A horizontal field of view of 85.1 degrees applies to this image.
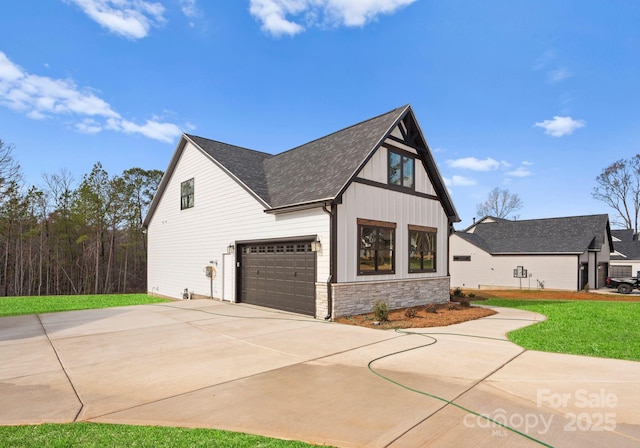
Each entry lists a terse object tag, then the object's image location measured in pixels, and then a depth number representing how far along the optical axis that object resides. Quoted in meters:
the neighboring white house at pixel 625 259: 34.91
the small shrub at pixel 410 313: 11.14
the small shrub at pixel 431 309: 12.19
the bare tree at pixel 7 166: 23.06
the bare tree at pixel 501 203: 52.56
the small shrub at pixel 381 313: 10.36
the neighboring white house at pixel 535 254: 26.08
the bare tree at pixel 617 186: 46.12
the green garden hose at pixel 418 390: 3.60
